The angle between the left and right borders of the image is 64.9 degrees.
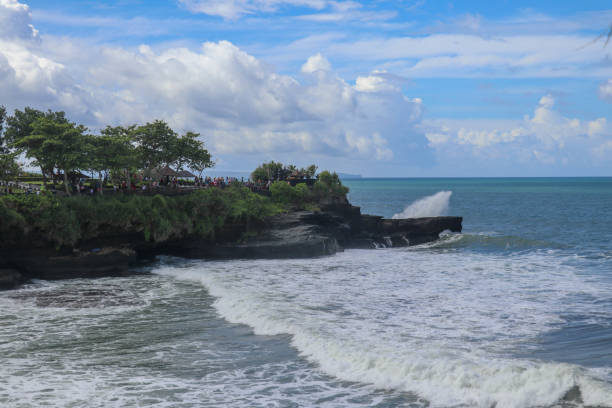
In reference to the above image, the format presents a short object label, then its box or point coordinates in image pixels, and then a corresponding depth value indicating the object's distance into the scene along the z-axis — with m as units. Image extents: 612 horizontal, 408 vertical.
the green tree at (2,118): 48.75
